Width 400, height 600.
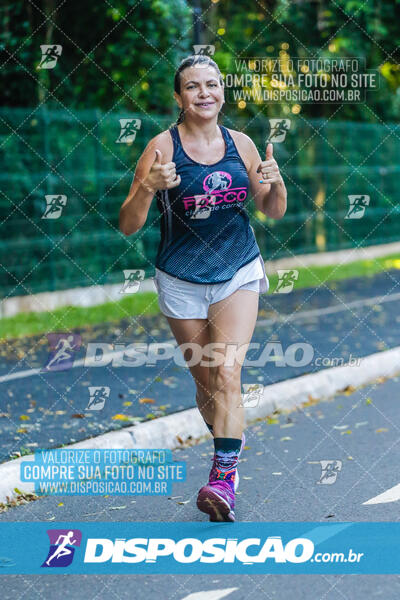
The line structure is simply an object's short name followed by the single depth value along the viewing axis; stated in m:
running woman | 5.08
